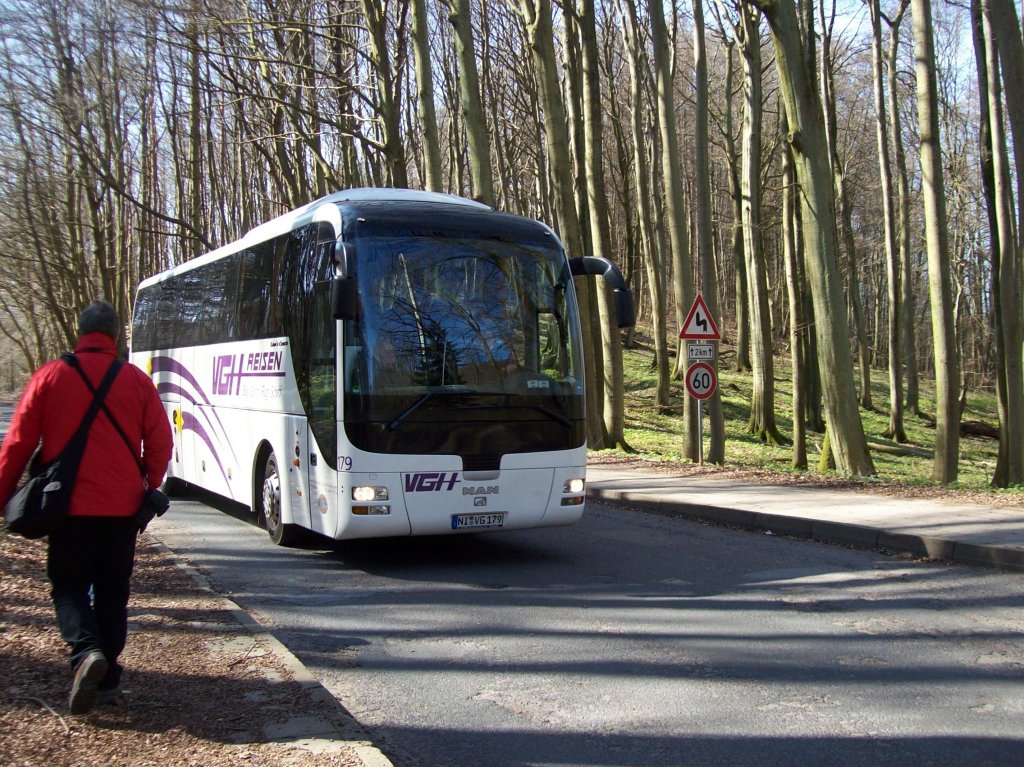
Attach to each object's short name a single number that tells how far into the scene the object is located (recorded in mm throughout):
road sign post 16281
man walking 4801
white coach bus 8758
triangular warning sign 16312
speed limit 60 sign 16281
